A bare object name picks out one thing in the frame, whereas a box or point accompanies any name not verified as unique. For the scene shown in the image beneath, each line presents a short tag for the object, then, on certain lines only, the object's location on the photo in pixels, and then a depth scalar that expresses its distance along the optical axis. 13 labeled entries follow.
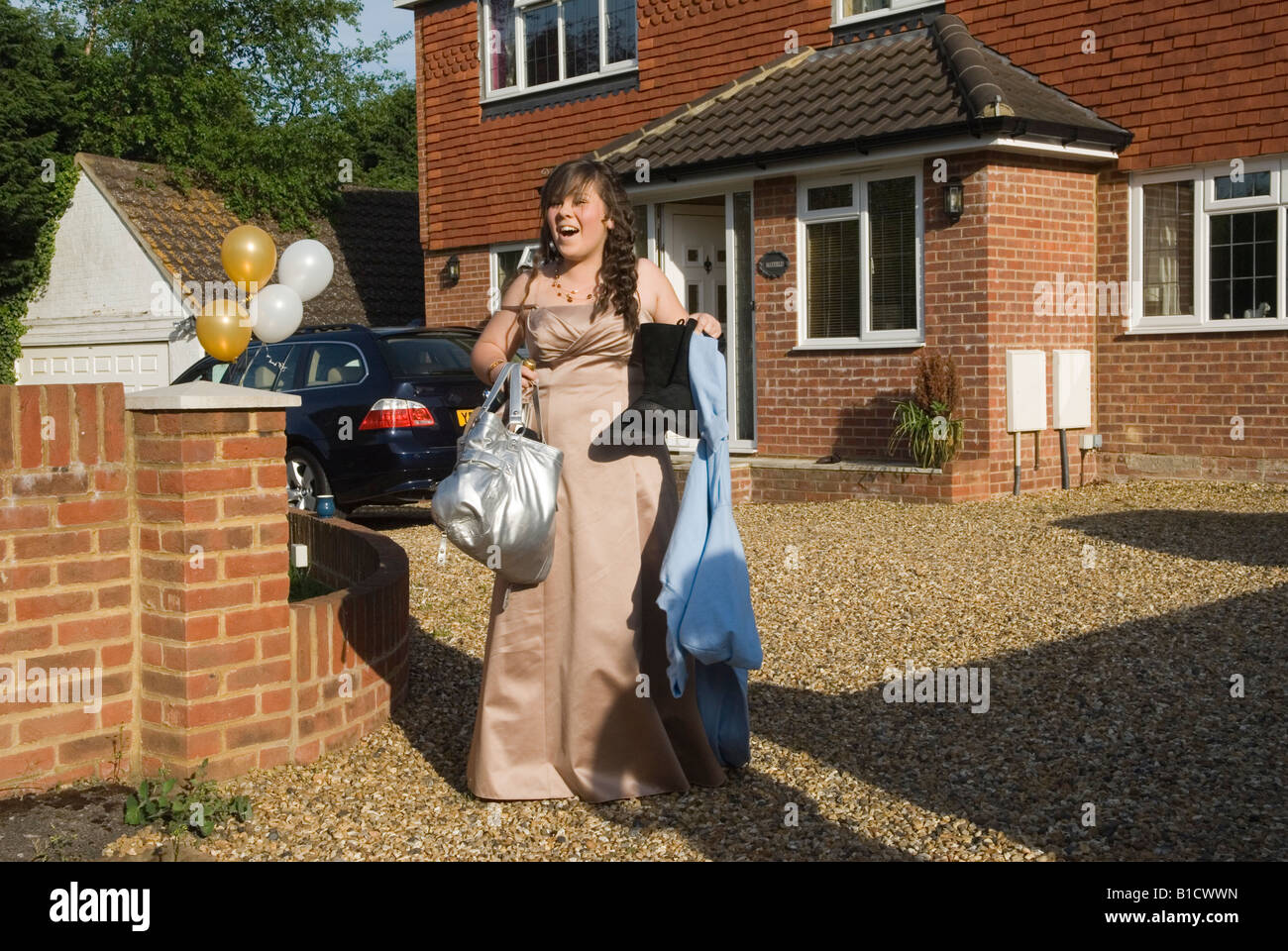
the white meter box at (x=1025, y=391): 11.38
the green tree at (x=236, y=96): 23.44
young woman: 4.30
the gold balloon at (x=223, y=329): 6.43
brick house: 11.21
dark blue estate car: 10.59
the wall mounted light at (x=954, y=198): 11.38
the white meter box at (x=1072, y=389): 11.73
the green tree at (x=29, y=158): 21.67
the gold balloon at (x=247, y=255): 6.86
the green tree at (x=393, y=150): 36.28
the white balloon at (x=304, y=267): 9.09
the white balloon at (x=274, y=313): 8.57
